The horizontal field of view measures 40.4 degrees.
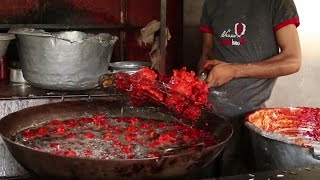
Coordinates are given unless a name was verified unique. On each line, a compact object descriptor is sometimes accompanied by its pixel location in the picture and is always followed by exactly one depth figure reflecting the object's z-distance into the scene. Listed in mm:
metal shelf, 3680
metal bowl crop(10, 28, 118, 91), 2896
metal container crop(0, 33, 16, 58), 2980
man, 2830
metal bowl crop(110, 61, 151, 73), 3252
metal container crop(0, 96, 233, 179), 1518
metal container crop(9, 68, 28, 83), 3322
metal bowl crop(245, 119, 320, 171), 1840
